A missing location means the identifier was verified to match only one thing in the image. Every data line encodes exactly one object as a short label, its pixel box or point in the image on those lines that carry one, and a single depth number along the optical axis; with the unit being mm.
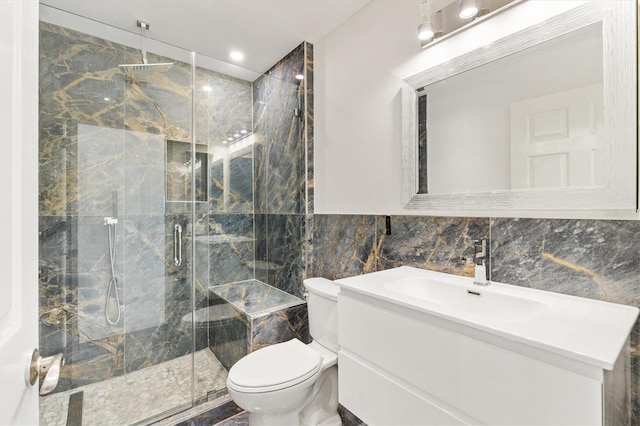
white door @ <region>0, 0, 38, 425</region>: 456
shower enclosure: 1877
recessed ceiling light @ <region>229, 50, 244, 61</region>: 2402
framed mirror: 942
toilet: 1396
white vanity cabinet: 706
